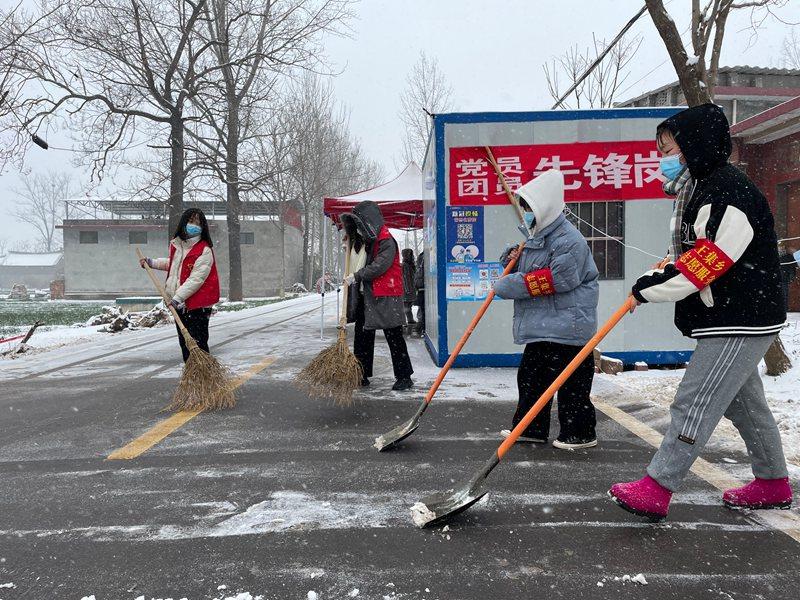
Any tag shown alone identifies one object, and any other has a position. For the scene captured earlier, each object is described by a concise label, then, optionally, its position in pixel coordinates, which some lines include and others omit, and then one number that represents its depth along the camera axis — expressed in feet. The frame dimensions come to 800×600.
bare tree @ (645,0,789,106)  19.40
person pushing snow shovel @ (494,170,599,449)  11.76
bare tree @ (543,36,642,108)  63.00
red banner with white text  21.38
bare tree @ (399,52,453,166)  97.45
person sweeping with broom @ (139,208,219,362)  17.83
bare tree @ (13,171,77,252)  290.56
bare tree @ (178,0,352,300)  58.49
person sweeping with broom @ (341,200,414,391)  17.49
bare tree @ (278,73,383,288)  101.86
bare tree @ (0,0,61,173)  34.88
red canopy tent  33.91
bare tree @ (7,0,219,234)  49.52
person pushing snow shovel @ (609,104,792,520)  7.73
